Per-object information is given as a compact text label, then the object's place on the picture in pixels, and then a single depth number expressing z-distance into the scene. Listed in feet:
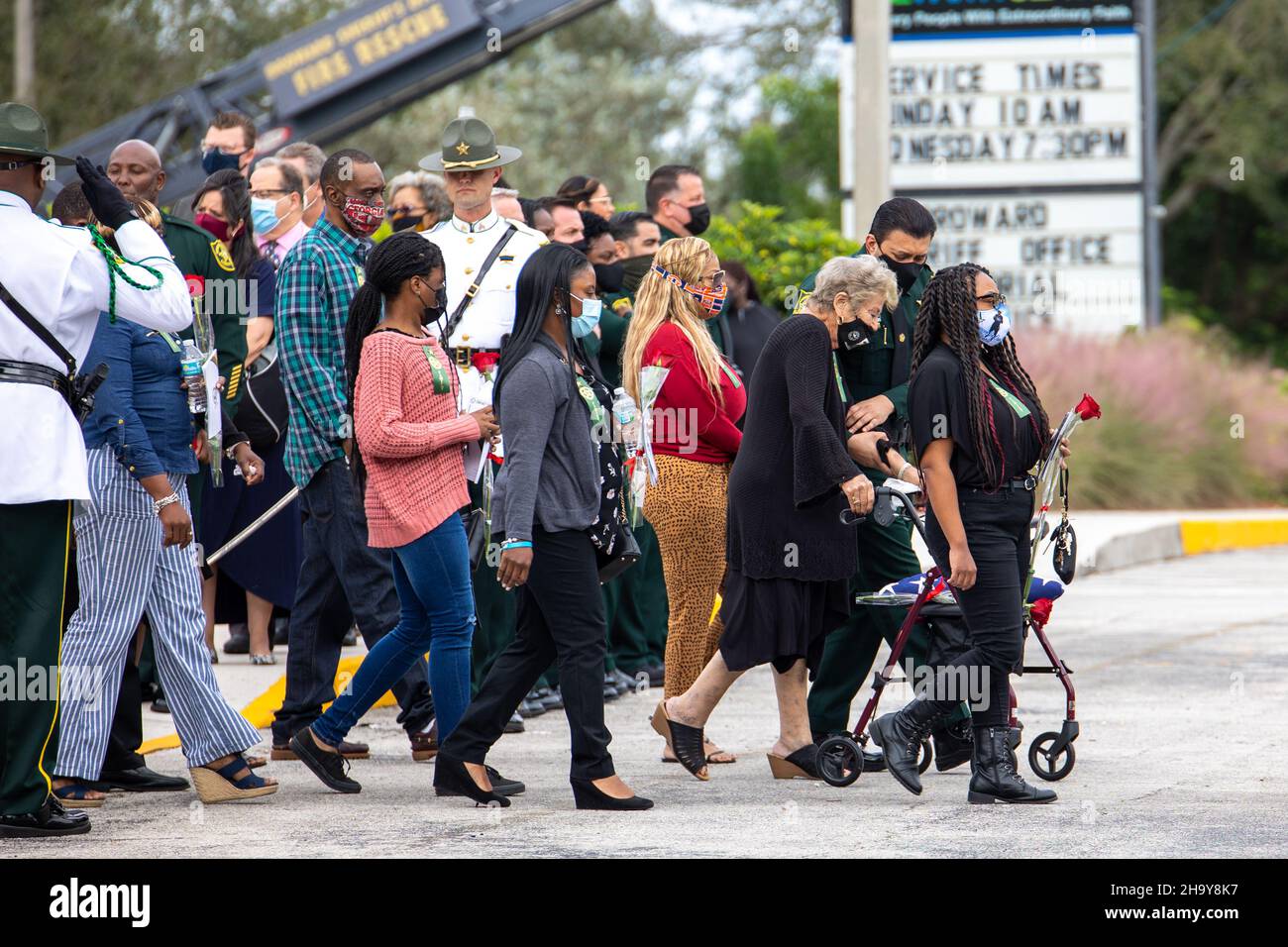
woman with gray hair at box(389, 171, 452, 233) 32.99
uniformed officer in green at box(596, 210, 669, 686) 31.63
